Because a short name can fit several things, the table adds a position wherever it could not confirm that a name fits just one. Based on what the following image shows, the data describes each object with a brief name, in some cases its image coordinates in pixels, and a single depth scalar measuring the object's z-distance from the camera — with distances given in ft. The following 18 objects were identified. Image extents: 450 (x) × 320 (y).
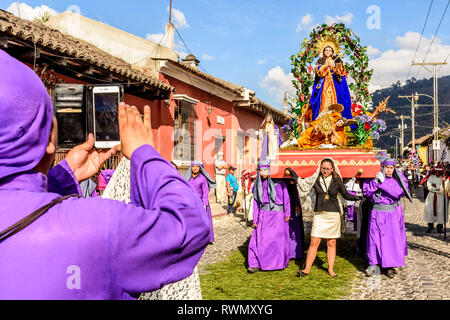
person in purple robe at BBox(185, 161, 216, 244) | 29.33
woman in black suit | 20.70
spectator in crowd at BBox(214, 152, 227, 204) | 56.68
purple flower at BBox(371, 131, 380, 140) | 22.26
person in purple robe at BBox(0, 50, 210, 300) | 3.03
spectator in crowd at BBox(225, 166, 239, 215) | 47.32
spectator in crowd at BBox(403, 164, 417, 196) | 91.24
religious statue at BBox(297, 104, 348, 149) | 22.38
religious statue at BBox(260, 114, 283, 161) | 37.88
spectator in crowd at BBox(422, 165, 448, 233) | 34.35
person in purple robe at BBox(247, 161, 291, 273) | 22.54
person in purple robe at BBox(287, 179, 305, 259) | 25.27
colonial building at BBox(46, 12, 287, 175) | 43.80
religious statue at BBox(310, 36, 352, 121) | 23.89
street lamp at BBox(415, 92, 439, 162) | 95.50
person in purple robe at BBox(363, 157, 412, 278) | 21.09
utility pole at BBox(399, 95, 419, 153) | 121.39
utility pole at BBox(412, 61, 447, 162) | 91.35
